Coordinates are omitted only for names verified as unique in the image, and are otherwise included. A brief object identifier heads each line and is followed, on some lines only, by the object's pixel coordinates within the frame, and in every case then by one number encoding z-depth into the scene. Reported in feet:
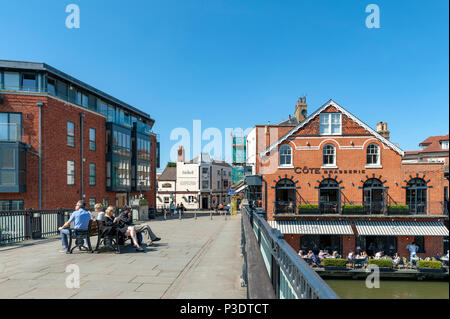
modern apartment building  67.26
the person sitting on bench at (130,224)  27.94
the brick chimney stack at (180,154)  175.15
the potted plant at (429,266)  65.36
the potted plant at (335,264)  66.13
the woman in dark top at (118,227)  26.68
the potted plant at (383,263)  66.03
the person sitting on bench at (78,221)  26.96
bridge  8.93
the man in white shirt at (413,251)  70.18
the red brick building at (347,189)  74.54
